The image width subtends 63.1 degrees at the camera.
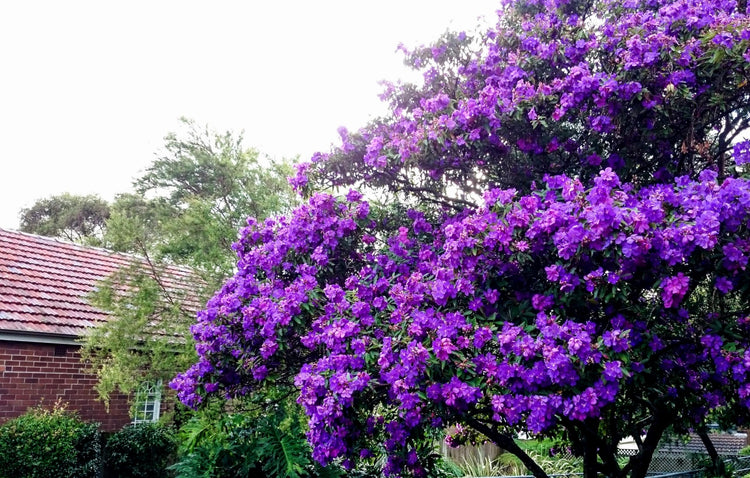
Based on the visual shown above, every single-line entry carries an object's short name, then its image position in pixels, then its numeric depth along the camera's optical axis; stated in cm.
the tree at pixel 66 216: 3152
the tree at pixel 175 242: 790
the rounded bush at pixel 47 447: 849
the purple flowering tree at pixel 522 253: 384
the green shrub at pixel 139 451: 1020
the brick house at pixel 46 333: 969
